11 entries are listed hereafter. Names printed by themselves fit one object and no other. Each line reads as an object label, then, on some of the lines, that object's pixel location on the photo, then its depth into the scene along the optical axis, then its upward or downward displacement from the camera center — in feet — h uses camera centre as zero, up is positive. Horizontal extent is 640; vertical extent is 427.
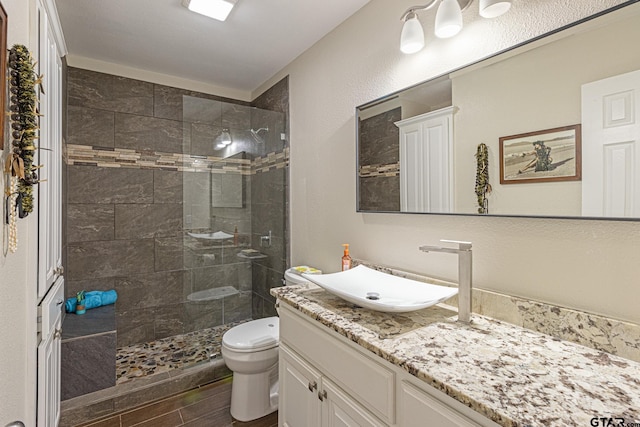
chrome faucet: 3.84 -0.85
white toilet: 6.27 -3.24
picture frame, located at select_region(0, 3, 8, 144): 2.69 +1.35
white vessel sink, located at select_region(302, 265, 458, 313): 3.81 -1.14
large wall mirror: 3.11 +1.04
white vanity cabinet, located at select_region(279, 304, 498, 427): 2.73 -1.91
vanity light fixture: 3.89 +2.63
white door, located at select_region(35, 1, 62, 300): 4.69 +0.91
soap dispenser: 6.34 -0.99
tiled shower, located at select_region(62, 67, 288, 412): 8.55 +0.04
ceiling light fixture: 5.99 +4.03
